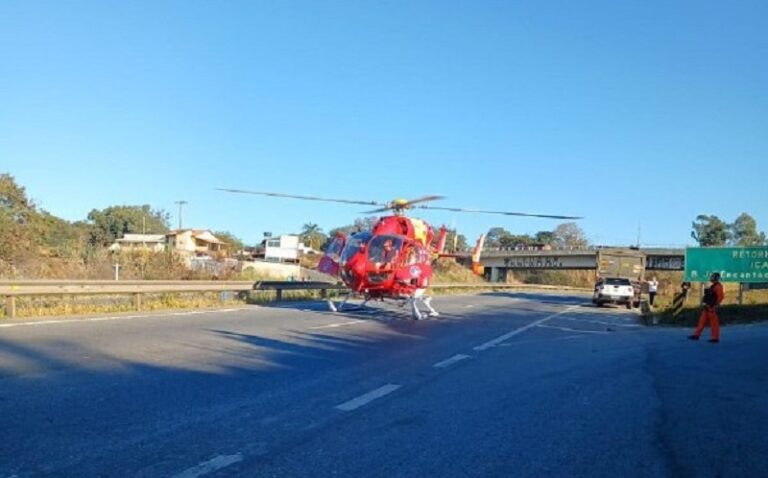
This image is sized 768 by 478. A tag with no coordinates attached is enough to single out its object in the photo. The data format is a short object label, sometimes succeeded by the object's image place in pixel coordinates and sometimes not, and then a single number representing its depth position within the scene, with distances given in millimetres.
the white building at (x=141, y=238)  81862
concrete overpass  74875
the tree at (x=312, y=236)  129550
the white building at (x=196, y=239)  89500
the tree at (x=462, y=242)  100212
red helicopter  19906
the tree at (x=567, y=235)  133412
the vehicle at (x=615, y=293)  36125
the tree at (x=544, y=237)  140562
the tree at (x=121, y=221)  108000
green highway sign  27828
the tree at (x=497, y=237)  144512
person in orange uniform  16750
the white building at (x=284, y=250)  87188
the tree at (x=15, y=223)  32281
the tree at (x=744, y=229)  118062
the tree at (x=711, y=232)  121188
